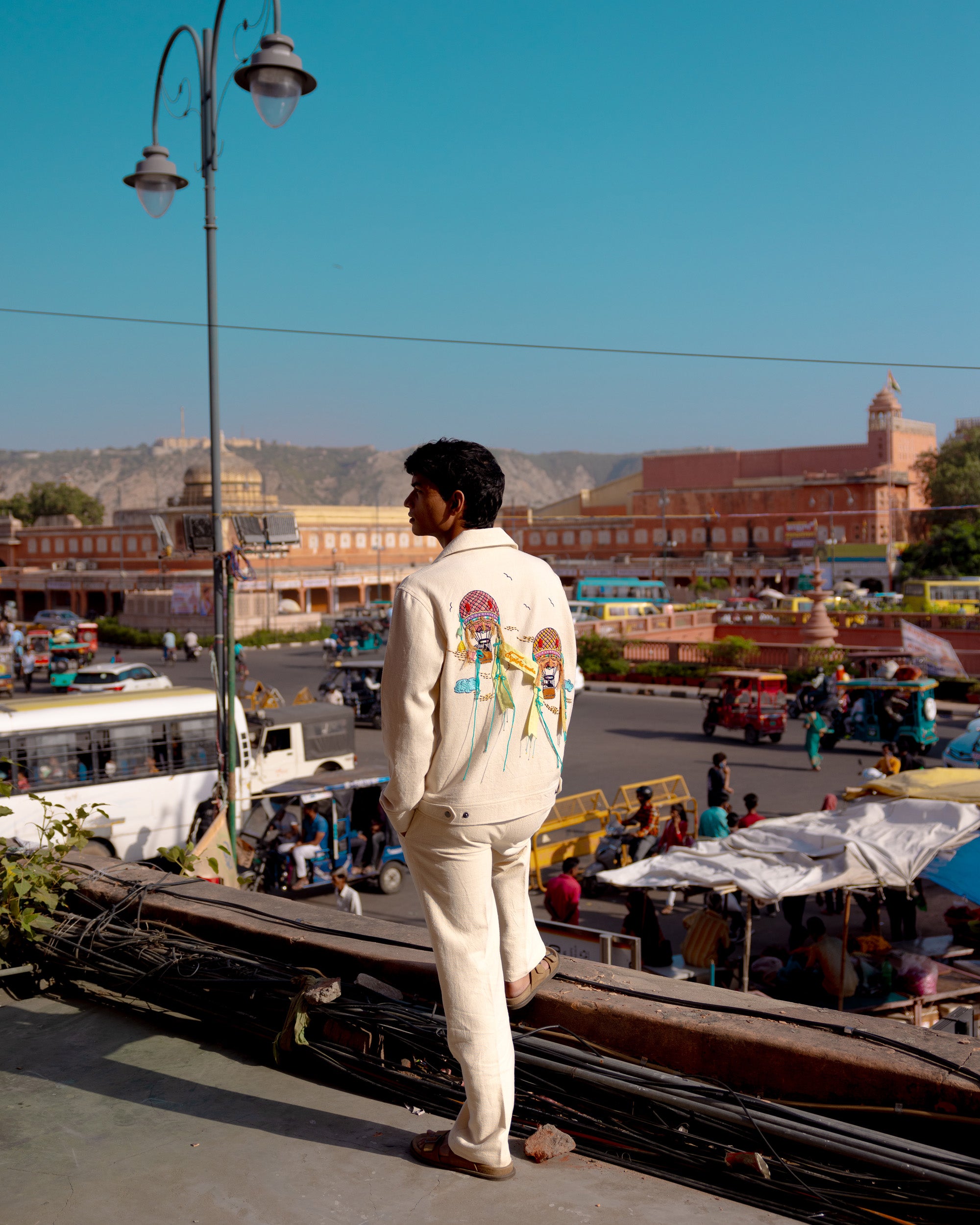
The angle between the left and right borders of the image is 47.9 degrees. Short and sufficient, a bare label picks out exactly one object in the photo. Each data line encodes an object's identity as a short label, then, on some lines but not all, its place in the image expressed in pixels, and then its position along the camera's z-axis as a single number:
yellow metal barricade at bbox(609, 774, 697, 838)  13.06
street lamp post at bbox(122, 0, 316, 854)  7.75
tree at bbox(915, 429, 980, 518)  58.41
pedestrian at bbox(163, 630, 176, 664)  35.69
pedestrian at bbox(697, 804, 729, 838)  10.99
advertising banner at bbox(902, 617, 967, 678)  24.88
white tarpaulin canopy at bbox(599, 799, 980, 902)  7.20
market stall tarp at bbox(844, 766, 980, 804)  7.95
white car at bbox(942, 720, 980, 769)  14.45
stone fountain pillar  30.02
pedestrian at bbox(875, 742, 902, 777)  12.65
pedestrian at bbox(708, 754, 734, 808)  12.78
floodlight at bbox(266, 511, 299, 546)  8.72
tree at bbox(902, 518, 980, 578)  46.00
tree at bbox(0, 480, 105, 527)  84.94
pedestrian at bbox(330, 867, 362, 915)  8.83
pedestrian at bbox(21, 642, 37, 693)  29.28
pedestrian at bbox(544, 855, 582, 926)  9.06
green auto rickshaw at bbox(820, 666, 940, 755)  17.77
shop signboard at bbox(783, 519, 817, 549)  59.41
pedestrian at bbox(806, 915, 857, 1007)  7.60
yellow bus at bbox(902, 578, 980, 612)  35.44
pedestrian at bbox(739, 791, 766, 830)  10.64
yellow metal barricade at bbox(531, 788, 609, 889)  11.63
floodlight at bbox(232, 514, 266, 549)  8.74
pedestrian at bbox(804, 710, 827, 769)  17.14
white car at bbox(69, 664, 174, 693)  23.95
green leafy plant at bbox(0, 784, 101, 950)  4.10
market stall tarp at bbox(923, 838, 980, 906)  6.97
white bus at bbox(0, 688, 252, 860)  11.65
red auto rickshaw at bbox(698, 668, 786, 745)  20.12
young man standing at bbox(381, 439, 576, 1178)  2.40
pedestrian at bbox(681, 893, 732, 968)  8.27
